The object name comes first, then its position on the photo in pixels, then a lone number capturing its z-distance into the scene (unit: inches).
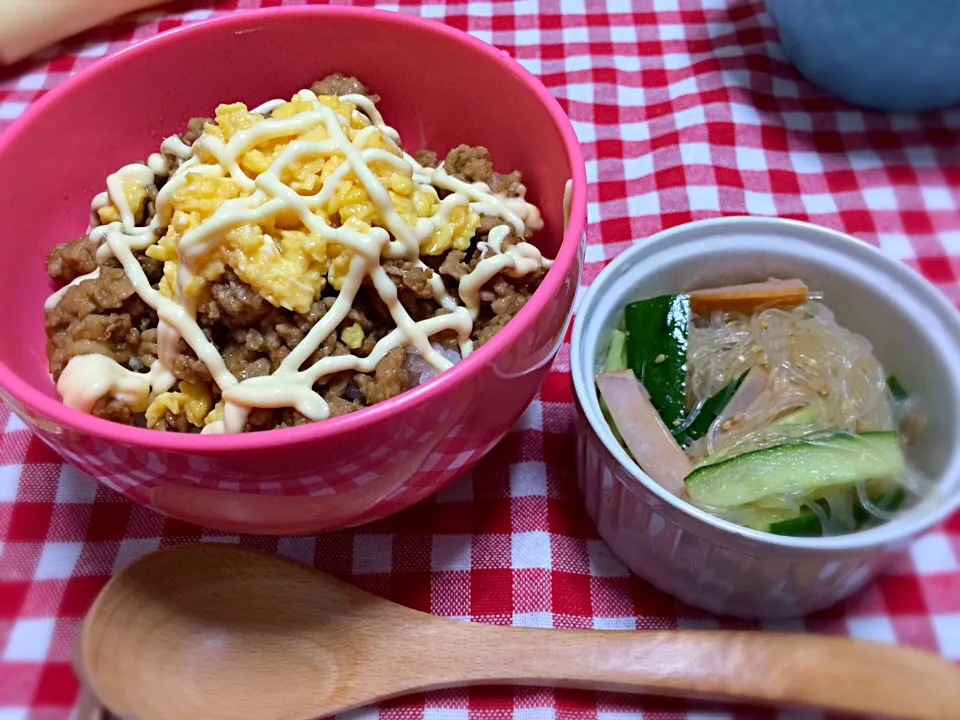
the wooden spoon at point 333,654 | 6.2
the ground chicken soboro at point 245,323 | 6.4
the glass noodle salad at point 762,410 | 6.9
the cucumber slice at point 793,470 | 6.8
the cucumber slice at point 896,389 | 8.0
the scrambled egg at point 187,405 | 6.5
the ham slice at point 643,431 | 7.2
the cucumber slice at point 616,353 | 8.1
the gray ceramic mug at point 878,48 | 9.9
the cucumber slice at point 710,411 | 7.8
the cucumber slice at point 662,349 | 7.8
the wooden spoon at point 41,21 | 11.6
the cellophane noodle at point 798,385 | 7.1
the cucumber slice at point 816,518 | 6.9
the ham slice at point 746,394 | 7.8
